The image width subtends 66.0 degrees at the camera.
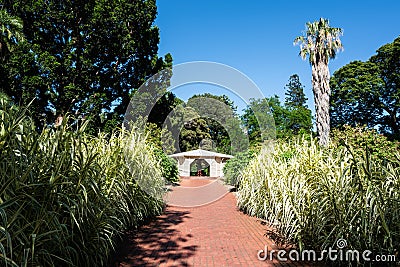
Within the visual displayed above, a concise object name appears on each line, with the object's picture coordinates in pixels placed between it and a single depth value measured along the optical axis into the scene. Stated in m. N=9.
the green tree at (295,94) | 50.84
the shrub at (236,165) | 13.18
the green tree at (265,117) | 27.89
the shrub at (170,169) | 13.57
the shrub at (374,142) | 7.62
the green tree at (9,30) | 15.05
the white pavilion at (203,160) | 30.45
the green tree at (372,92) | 29.66
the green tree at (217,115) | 31.86
